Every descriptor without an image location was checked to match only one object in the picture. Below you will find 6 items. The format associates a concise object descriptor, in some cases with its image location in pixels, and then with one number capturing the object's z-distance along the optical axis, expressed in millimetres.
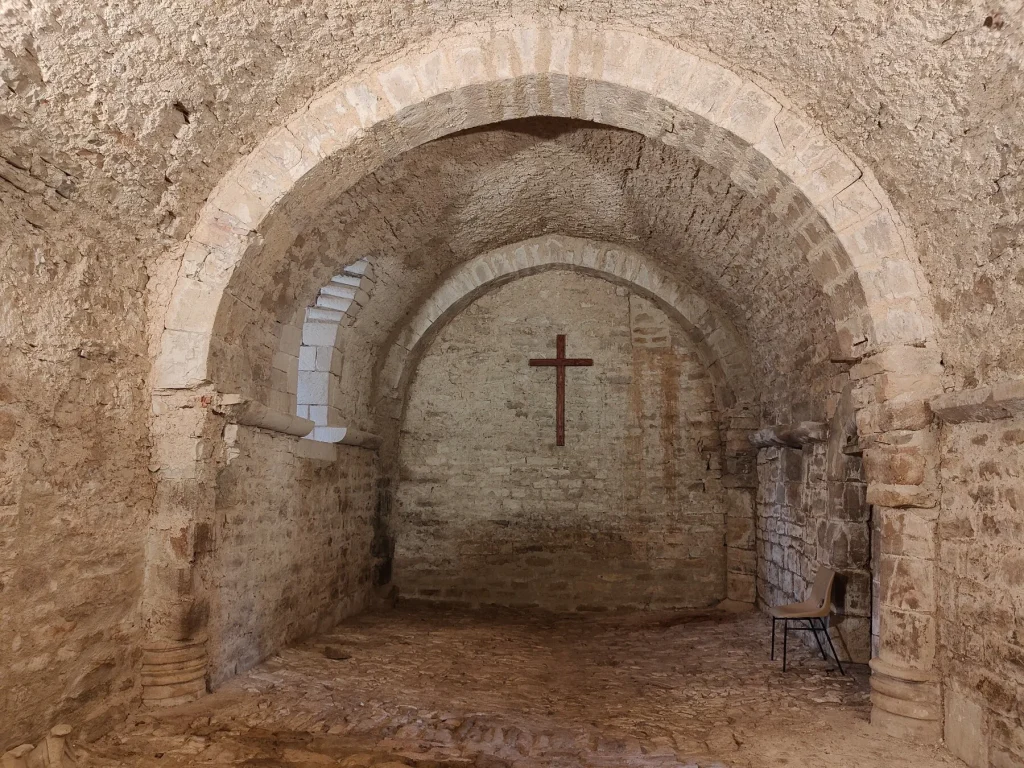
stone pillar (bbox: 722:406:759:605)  6641
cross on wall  7242
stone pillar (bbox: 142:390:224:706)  3672
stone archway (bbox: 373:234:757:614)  6711
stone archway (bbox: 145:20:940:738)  3475
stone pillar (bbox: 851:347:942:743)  3396
